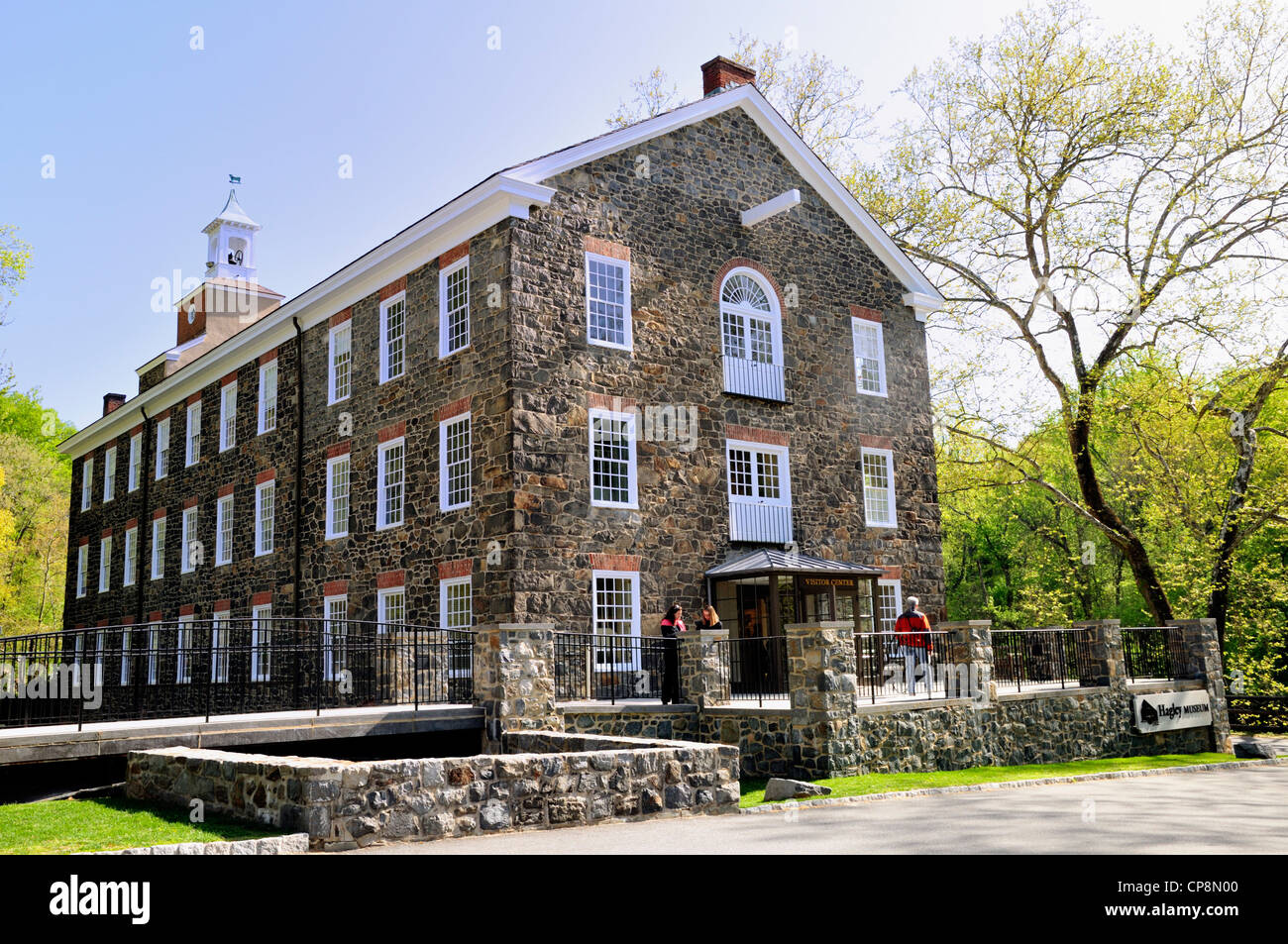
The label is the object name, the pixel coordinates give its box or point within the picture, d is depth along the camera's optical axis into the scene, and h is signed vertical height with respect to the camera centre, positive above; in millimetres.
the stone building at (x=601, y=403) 18281 +4682
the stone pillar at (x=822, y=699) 14492 -1048
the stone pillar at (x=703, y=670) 16016 -633
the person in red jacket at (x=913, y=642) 16734 -322
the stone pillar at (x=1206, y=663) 22281 -1089
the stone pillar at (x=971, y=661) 16938 -676
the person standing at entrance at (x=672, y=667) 16234 -571
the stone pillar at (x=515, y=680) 13883 -586
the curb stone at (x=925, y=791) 11058 -2122
